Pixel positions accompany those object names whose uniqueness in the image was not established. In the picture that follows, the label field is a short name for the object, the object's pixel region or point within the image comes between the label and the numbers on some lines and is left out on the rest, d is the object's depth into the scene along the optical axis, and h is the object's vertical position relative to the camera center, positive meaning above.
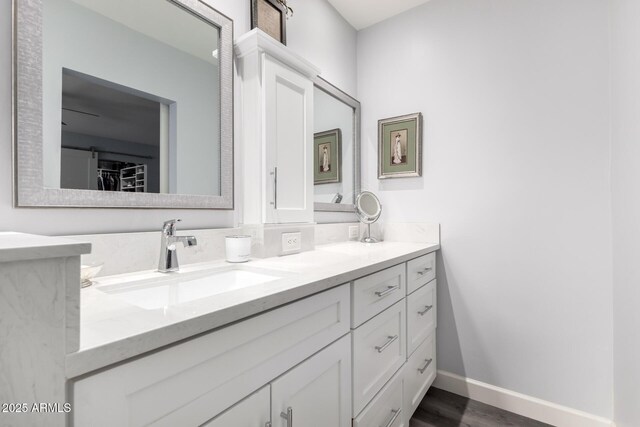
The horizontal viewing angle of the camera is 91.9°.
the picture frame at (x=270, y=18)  1.38 +0.92
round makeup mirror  2.06 +0.03
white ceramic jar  1.19 -0.13
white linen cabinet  1.32 +0.38
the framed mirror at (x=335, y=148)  1.91 +0.44
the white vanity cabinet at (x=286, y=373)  0.49 -0.35
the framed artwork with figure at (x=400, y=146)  2.00 +0.45
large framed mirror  0.81 +0.36
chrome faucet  1.00 -0.10
